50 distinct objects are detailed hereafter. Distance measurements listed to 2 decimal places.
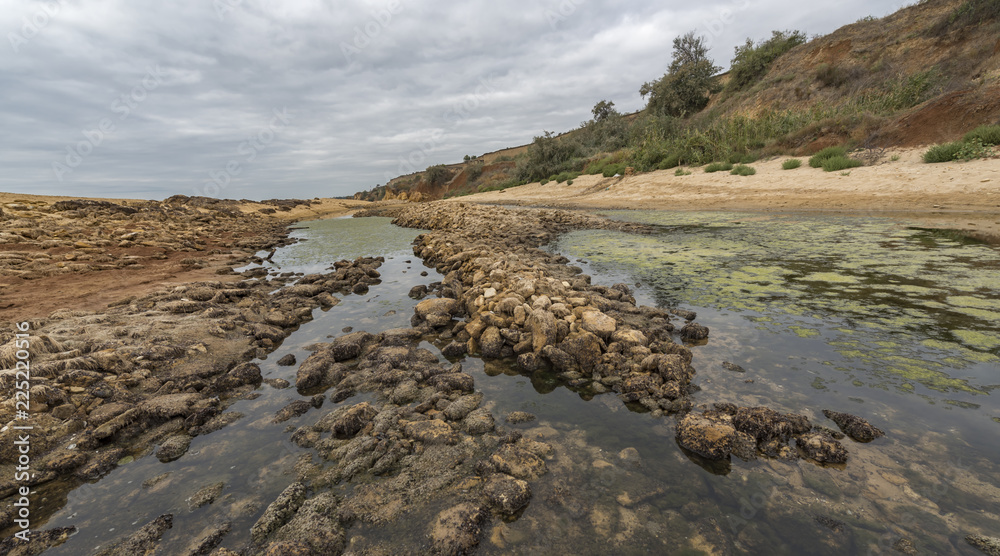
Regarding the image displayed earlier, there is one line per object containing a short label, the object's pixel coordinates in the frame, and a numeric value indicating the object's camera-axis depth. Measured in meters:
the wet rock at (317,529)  2.40
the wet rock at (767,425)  3.16
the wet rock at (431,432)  3.41
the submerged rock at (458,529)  2.41
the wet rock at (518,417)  3.74
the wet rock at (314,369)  4.59
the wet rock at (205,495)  2.87
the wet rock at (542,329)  4.92
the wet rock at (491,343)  5.16
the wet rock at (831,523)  2.36
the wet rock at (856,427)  3.10
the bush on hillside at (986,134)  13.84
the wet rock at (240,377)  4.57
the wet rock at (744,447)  3.02
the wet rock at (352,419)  3.57
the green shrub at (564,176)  34.62
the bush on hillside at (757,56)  34.78
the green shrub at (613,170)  29.50
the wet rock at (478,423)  3.58
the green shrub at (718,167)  22.06
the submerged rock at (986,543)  2.13
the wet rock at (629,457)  3.07
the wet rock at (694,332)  5.16
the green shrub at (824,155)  17.98
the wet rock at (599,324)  4.89
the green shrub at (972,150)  13.79
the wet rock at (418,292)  8.24
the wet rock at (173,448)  3.42
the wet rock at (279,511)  2.55
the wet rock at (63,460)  3.22
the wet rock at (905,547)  2.17
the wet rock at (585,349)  4.60
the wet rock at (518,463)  2.98
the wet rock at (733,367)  4.31
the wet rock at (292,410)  3.96
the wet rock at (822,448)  2.88
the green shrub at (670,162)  26.14
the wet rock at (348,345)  5.26
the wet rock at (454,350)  5.35
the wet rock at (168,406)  3.91
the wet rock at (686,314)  5.91
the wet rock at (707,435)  3.04
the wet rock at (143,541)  2.46
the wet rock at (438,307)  6.64
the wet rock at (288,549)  2.29
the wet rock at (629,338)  4.64
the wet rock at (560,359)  4.64
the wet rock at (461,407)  3.80
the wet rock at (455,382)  4.33
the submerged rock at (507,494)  2.68
